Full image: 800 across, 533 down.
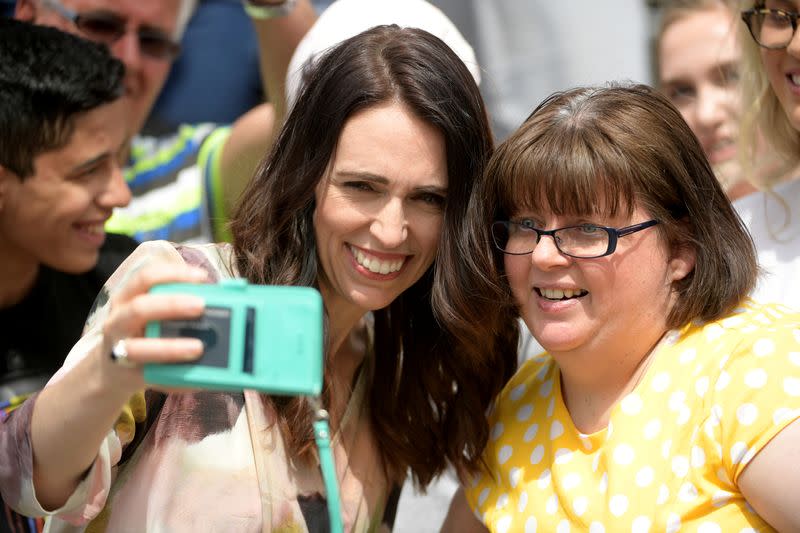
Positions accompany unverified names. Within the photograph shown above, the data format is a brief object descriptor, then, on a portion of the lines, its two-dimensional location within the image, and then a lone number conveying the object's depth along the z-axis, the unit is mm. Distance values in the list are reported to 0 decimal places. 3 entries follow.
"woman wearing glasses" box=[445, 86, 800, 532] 3763
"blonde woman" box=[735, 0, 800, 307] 3976
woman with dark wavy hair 3766
